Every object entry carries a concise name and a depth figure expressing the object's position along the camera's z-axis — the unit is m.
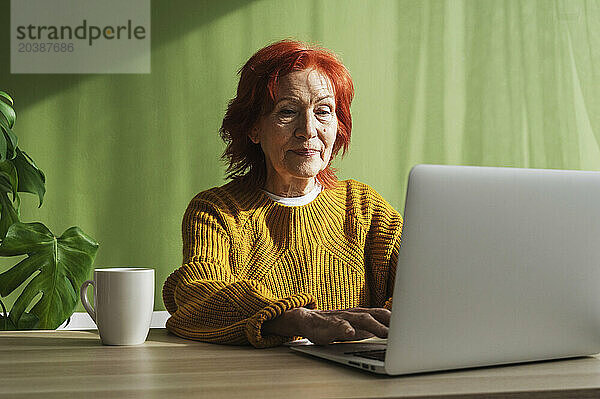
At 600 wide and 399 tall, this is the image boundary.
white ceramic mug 1.13
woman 1.45
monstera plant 2.10
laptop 0.83
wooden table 0.81
